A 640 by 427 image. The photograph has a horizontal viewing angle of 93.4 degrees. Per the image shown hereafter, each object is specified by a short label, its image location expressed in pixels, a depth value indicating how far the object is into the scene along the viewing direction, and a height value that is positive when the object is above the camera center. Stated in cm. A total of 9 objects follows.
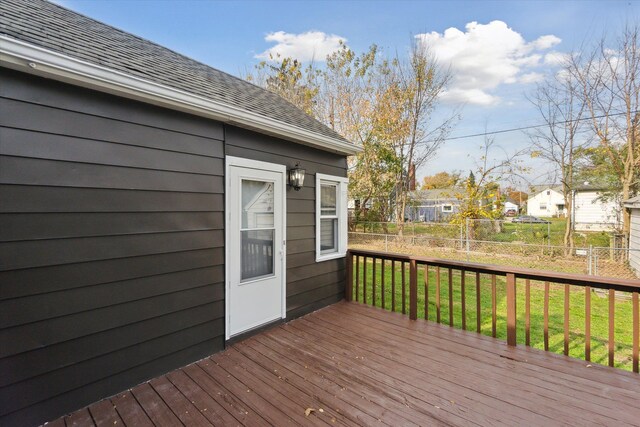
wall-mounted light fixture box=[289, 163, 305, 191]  383 +45
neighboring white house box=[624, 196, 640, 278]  705 -56
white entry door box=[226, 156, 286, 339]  317 -36
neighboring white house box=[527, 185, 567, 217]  2827 +74
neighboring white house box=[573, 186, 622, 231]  1257 +8
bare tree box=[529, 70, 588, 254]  895 +255
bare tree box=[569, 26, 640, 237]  778 +311
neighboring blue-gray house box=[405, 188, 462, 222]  1266 +7
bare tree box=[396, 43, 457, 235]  1171 +388
